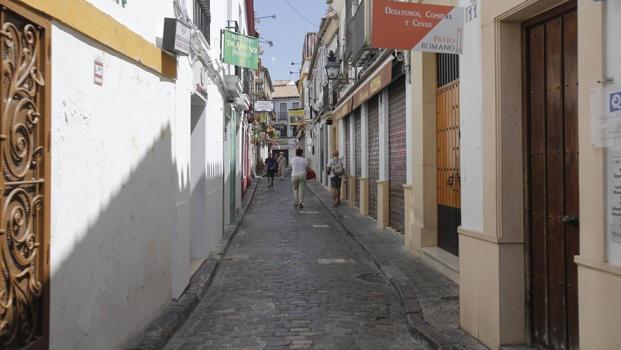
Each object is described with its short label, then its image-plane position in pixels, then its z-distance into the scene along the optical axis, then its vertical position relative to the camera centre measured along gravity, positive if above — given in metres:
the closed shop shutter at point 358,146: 16.30 +0.87
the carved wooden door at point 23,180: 2.94 -0.02
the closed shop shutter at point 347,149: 18.39 +0.91
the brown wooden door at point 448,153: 7.79 +0.31
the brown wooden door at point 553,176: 3.94 -0.03
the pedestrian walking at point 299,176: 17.19 -0.04
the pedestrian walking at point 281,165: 33.76 +0.65
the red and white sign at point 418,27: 5.03 +1.39
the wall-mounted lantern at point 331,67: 17.12 +3.45
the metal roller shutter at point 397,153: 10.76 +0.45
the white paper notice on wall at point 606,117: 3.12 +0.33
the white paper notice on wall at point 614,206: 3.13 -0.20
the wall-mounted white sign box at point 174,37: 5.64 +1.49
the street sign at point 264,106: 19.97 +2.59
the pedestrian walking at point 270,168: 25.77 +0.35
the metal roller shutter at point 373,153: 13.55 +0.56
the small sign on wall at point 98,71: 3.98 +0.79
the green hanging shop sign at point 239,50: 10.29 +2.47
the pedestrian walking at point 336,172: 17.14 +0.08
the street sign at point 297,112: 33.56 +3.95
